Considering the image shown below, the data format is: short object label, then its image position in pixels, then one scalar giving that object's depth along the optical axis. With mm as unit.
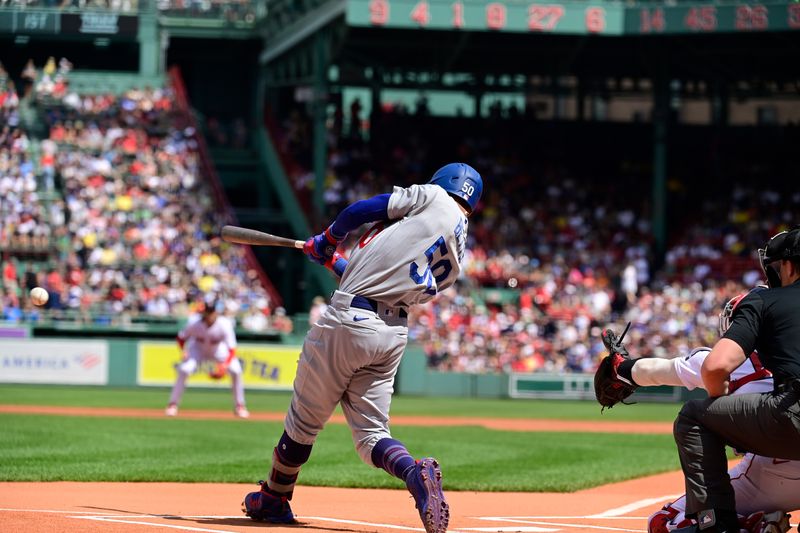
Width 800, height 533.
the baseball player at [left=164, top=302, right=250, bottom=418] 35084
